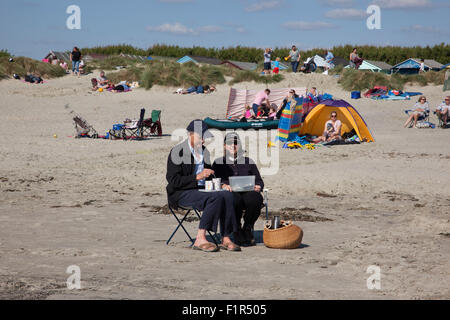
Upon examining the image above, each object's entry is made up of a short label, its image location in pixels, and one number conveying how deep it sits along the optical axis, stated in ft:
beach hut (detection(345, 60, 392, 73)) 165.48
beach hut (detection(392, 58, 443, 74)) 165.68
